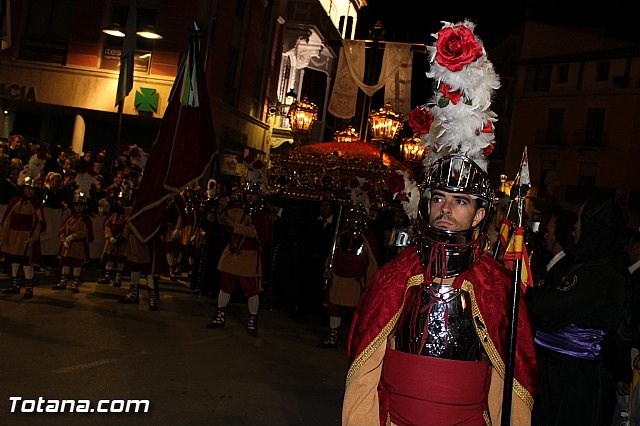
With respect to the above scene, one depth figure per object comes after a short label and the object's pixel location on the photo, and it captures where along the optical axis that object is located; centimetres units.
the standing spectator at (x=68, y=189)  1290
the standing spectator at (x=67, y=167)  1320
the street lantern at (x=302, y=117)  1777
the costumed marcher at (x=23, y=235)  1034
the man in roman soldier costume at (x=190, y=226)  1557
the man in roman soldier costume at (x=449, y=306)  343
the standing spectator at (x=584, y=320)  415
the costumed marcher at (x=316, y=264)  1263
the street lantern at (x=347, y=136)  2033
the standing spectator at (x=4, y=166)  1234
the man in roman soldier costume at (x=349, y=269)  1012
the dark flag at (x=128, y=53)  1410
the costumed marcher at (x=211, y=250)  1300
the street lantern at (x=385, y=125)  1716
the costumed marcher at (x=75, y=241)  1139
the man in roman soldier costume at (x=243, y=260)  1007
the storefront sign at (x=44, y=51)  2139
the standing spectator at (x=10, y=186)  1195
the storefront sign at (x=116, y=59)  2131
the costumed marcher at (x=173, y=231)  1192
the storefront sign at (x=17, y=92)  2103
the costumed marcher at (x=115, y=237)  1224
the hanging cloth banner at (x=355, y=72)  1905
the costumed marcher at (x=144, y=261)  1073
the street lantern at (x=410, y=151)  1827
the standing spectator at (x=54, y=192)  1247
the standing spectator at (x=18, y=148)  1370
